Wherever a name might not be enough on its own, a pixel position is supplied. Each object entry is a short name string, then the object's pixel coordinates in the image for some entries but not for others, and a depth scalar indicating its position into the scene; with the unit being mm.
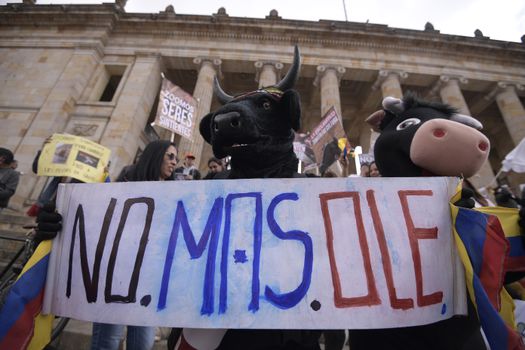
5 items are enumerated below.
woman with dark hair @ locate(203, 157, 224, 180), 5582
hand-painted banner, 962
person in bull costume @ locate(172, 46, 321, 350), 1055
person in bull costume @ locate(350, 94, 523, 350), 1044
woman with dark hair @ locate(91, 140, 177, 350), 2109
